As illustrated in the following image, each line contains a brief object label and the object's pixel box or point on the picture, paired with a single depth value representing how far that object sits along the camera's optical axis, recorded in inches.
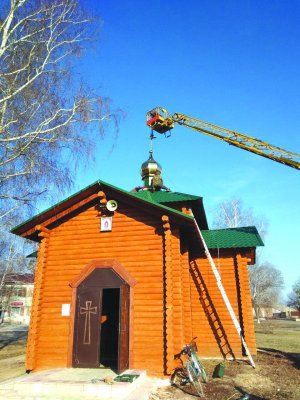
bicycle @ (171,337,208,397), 334.3
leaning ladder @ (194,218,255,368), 472.6
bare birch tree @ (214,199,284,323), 1159.0
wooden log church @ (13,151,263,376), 374.3
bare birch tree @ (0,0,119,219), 394.6
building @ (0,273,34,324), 2087.8
